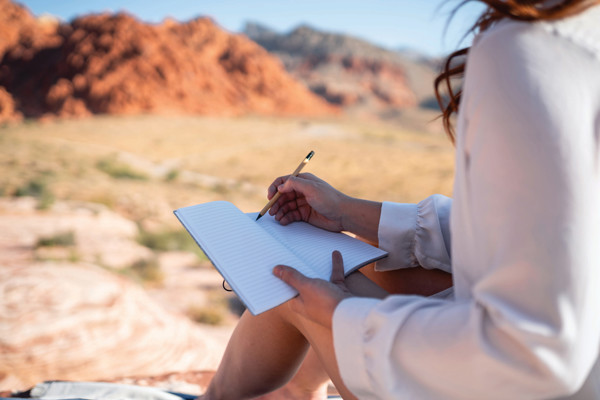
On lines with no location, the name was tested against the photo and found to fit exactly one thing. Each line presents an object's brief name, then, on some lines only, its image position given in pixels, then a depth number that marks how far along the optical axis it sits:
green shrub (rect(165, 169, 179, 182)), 9.18
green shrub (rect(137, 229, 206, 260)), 4.63
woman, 0.60
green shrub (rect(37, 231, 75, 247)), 3.67
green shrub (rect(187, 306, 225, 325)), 3.09
